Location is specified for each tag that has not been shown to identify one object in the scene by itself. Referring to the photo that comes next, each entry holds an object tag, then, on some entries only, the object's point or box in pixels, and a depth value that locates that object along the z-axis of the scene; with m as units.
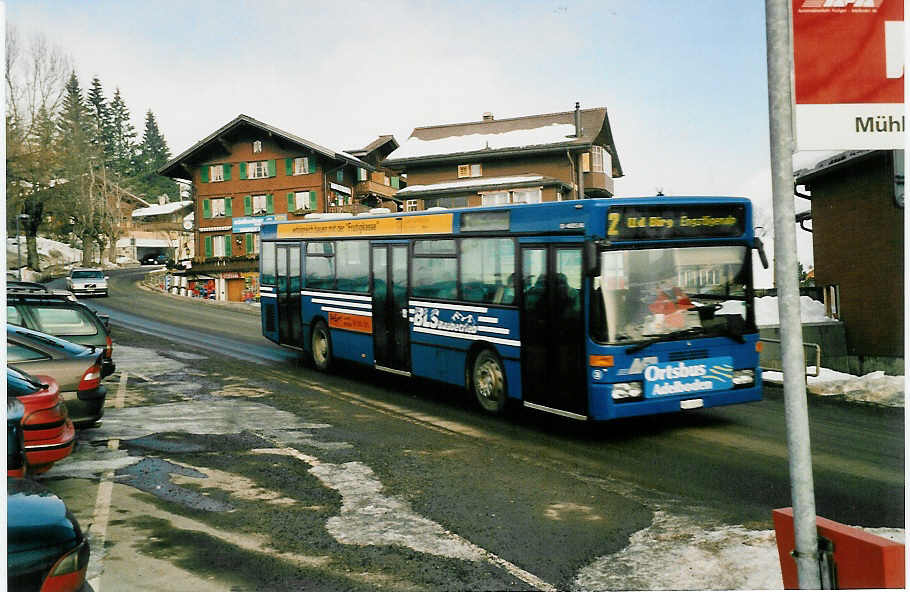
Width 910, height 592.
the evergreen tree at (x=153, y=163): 94.01
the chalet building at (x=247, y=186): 54.81
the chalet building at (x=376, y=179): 59.84
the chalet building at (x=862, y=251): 15.55
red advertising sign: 4.21
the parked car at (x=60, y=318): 12.38
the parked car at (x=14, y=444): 5.80
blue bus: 8.80
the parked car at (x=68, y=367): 8.91
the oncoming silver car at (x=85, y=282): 40.59
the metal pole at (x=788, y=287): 3.71
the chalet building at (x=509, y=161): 44.44
